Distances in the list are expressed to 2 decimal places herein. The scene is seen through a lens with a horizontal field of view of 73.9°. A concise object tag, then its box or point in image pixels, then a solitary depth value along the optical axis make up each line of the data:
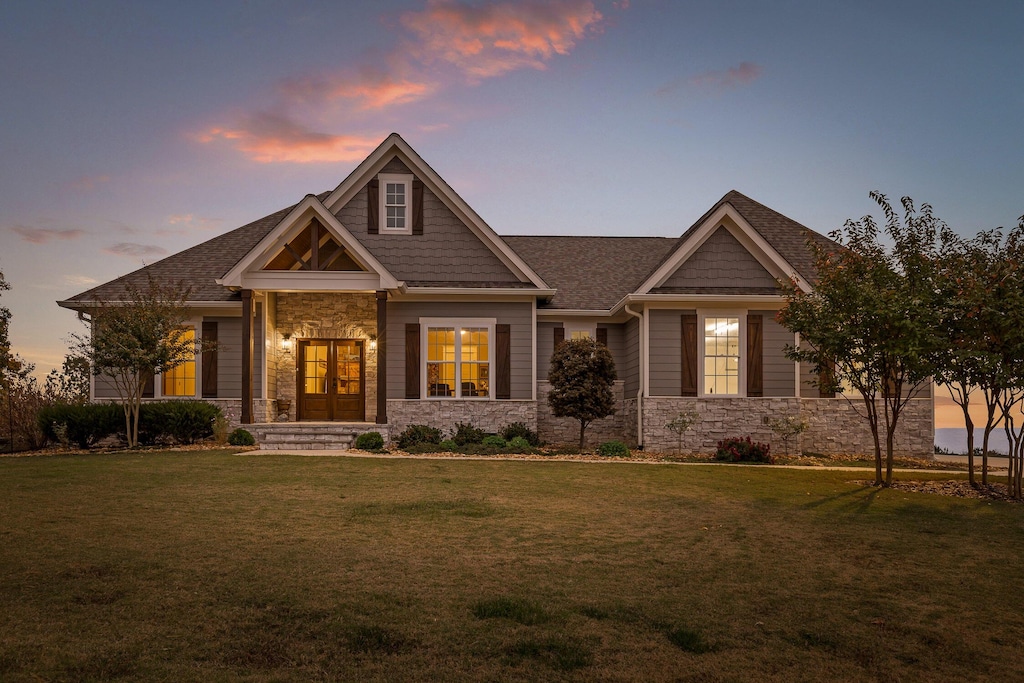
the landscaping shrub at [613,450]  16.03
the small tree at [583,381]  16.12
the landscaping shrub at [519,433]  17.45
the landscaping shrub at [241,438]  16.17
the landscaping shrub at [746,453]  16.09
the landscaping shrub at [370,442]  16.05
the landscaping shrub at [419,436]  17.12
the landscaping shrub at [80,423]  15.73
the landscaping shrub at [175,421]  16.12
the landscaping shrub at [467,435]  17.06
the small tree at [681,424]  17.22
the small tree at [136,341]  15.44
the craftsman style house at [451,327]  17.39
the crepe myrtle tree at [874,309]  11.34
